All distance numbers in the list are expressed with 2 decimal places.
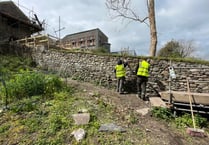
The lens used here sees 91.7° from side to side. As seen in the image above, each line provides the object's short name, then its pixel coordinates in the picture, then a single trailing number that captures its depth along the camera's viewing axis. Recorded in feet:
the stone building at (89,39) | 54.88
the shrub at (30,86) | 11.22
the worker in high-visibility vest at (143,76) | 13.69
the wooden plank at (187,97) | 10.63
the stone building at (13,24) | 35.88
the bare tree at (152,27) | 19.92
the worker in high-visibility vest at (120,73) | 15.31
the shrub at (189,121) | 10.05
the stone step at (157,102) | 11.65
